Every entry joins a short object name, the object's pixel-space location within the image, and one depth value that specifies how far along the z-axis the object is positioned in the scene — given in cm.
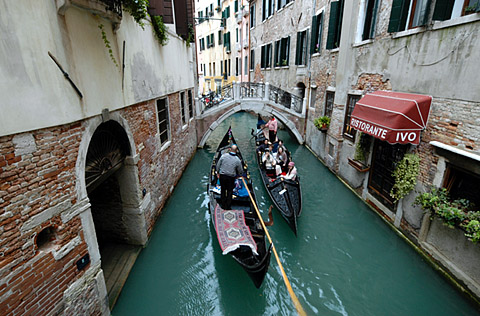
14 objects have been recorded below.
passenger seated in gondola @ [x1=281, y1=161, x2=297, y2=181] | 612
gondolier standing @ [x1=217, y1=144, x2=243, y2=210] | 486
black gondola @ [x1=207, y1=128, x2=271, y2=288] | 354
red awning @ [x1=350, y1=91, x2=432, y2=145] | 423
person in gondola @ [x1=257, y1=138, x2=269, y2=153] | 864
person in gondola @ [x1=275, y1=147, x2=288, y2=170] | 746
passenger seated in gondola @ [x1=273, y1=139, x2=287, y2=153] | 918
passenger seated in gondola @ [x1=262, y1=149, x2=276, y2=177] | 709
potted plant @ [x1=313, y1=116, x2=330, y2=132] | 846
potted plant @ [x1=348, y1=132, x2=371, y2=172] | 600
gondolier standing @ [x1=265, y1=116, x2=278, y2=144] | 1049
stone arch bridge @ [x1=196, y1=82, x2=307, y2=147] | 1108
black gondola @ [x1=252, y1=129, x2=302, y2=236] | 513
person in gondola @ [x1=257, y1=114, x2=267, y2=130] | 1256
